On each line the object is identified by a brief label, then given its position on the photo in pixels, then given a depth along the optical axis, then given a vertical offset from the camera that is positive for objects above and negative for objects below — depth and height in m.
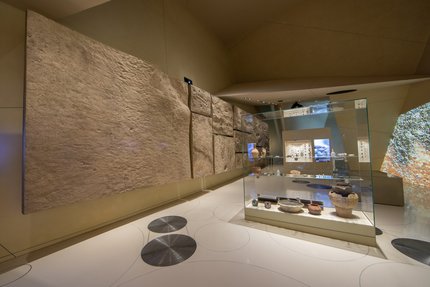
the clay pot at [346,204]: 1.41 -0.51
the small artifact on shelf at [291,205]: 1.57 -0.58
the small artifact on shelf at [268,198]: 1.86 -0.59
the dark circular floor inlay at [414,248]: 1.08 -0.75
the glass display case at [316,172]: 1.41 -0.28
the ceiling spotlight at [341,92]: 3.04 +1.04
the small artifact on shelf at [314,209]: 1.49 -0.58
